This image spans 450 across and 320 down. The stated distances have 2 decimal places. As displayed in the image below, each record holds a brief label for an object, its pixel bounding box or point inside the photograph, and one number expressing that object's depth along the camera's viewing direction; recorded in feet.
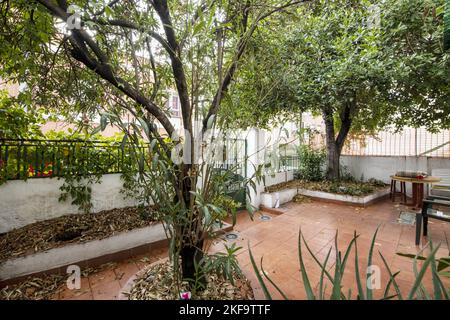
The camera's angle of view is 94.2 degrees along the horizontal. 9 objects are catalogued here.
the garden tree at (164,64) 5.06
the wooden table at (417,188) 14.74
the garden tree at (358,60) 10.59
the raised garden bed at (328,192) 16.16
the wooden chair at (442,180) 15.78
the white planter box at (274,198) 15.72
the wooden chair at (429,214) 9.23
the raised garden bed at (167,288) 5.45
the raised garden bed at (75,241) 7.11
